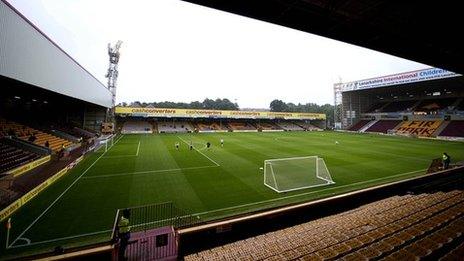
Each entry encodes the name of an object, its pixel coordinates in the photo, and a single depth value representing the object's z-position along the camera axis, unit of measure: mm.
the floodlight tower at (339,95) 66400
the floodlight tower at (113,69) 55562
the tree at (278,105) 149750
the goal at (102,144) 31033
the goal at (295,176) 15598
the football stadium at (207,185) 6272
